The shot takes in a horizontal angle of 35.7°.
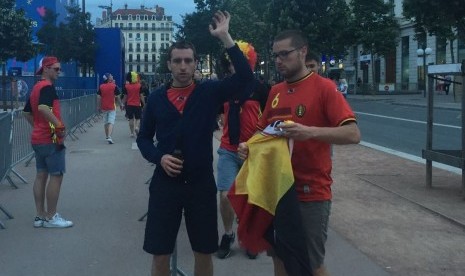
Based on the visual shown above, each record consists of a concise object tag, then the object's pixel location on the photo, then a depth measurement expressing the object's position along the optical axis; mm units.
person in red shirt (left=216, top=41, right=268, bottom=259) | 6469
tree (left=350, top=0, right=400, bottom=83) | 54688
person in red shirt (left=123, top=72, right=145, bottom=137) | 18734
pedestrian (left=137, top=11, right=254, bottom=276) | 4469
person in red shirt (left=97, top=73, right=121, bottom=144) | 18250
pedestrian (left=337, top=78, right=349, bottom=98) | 20570
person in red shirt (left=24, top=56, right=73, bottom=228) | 7691
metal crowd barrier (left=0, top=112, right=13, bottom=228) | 9914
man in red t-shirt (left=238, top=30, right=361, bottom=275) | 4070
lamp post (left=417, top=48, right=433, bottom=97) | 47038
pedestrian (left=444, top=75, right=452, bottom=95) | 52184
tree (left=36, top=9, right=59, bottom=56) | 44719
